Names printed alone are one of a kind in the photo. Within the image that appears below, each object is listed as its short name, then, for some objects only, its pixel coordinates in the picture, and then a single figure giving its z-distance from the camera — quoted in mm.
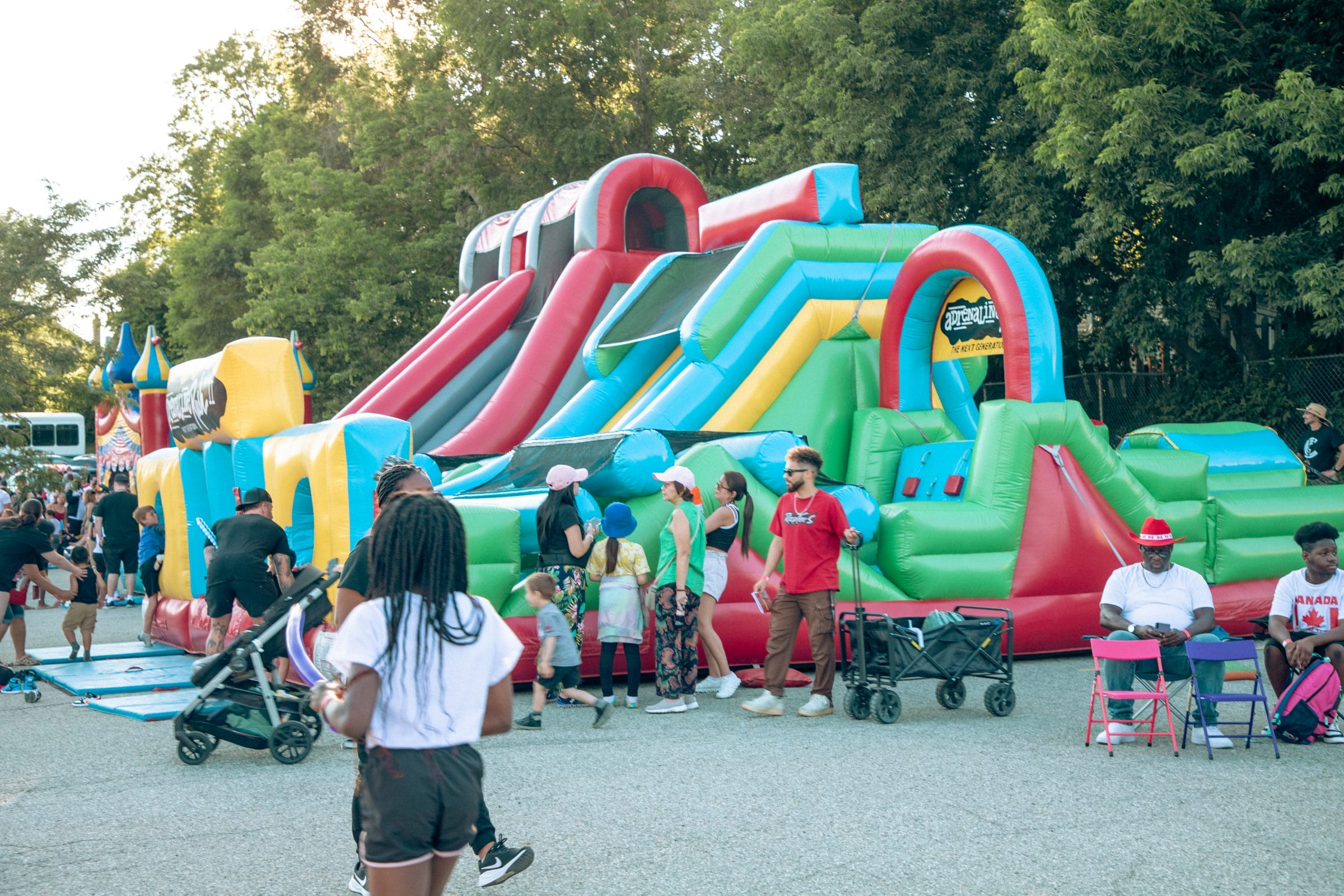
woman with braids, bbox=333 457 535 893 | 3896
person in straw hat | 11766
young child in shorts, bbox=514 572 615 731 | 7098
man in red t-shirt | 7176
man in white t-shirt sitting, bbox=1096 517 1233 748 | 6270
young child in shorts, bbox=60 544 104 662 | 10352
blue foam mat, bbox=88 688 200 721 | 7723
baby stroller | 6367
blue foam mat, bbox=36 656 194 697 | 8883
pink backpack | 6074
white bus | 39500
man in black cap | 7883
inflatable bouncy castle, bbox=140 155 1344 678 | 8812
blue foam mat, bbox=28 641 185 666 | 10648
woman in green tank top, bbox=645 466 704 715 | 7605
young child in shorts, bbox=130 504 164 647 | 11492
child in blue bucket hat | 7688
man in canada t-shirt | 6301
